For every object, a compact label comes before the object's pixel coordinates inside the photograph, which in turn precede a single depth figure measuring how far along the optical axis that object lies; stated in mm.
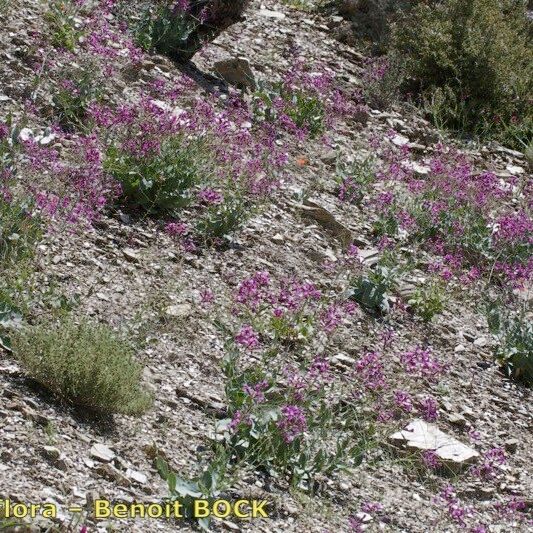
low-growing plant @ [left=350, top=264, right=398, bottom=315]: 13906
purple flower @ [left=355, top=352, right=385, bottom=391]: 11164
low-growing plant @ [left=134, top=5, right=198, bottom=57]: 18375
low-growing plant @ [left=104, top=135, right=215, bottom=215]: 13492
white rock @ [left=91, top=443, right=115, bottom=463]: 8898
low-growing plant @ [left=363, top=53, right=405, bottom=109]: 21062
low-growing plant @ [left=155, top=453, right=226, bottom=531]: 8633
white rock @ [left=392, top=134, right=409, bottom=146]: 19616
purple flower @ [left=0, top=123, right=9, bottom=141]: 12523
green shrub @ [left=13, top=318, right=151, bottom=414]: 9375
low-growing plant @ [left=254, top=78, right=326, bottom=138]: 17922
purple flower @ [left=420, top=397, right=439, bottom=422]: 11069
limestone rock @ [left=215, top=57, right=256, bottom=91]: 18984
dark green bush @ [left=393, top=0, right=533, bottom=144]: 21422
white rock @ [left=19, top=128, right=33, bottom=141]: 13392
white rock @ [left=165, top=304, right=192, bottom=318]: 11844
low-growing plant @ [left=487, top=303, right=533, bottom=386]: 13930
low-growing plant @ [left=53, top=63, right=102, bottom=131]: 14617
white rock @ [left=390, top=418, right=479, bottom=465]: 11289
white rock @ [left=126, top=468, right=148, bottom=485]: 8914
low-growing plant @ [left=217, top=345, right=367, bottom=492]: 9695
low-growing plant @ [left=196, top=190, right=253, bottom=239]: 13812
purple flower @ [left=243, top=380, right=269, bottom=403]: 9602
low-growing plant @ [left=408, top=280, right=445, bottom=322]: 14305
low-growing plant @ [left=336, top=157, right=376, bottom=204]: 16656
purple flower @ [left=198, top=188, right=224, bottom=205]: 13672
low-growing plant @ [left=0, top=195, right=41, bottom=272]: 10984
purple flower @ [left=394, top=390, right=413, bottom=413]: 10773
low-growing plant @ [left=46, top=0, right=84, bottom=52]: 16359
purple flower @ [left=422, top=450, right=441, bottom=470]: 10789
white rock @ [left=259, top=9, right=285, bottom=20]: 22766
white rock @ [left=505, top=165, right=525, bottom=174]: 20384
